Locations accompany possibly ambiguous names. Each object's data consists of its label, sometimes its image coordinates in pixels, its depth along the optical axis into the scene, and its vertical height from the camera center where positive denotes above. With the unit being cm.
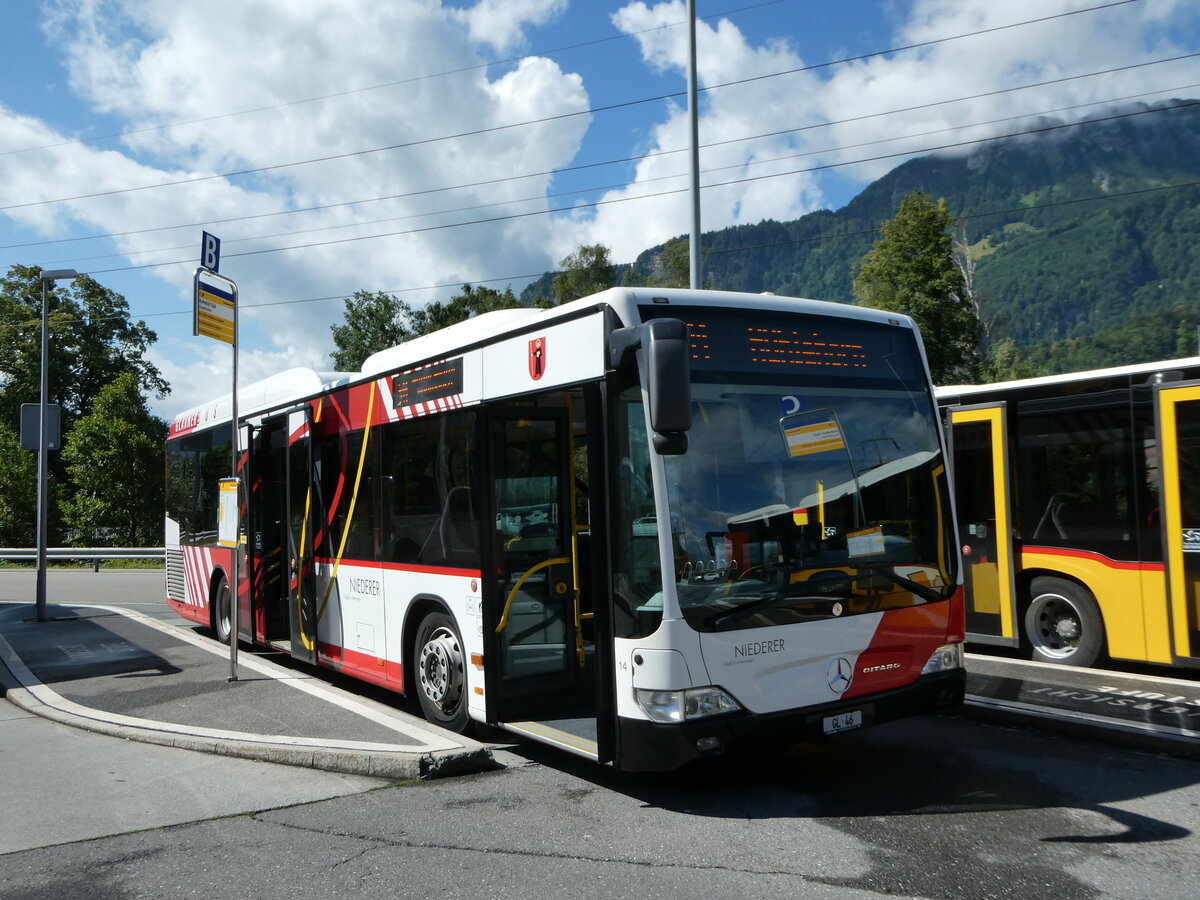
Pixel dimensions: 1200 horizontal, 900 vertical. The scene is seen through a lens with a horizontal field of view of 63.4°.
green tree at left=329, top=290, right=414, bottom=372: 4831 +931
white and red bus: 517 -12
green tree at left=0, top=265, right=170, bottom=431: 5059 +992
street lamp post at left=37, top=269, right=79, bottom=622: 1583 +120
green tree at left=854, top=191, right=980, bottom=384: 3164 +717
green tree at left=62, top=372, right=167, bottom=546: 3503 +168
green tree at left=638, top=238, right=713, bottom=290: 5572 +1424
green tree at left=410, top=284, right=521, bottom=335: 5241 +1127
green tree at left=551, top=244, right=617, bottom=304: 5469 +1347
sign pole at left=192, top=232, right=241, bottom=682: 934 +203
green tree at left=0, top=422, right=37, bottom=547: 3534 +102
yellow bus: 852 -17
